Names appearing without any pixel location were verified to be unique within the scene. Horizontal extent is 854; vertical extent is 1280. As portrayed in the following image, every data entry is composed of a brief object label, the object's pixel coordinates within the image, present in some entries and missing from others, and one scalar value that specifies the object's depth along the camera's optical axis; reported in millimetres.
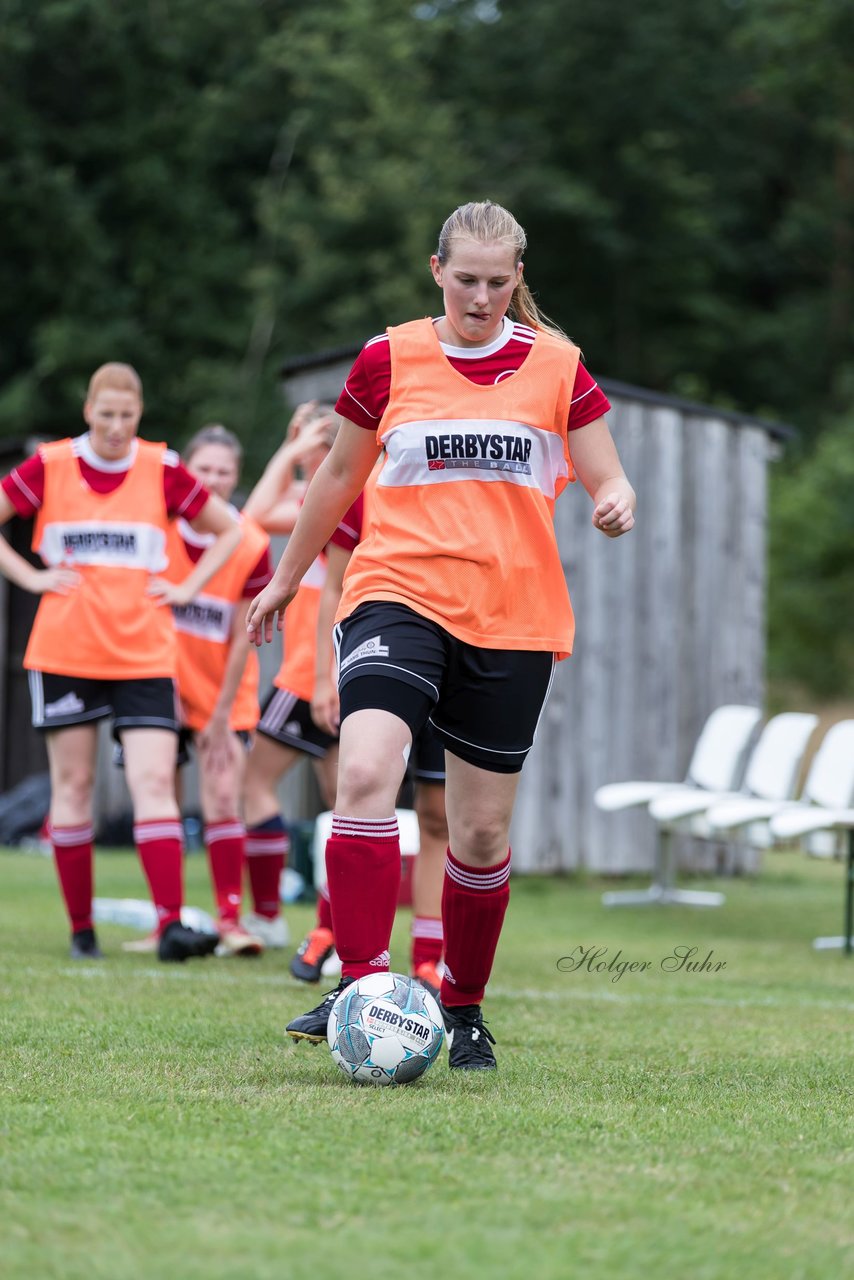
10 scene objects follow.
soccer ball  7637
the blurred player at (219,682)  14398
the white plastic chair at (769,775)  19297
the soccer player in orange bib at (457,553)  7848
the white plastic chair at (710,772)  21187
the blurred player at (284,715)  13359
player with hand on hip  12883
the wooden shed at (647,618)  24359
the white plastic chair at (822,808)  16141
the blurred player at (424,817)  11383
